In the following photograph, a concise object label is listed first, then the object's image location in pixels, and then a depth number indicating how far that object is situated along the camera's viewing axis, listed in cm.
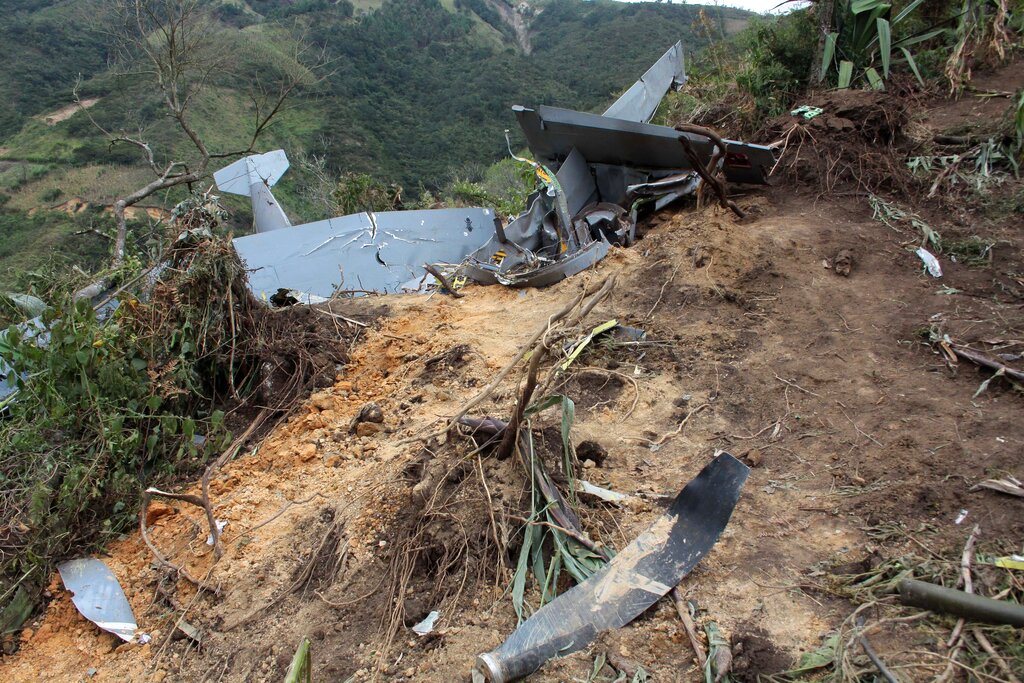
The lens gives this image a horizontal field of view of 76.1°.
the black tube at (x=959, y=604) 188
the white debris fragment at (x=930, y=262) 421
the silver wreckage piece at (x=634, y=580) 217
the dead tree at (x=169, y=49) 890
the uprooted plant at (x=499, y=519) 254
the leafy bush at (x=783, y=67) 711
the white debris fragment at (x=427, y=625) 249
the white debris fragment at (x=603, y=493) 281
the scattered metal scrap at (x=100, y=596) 307
